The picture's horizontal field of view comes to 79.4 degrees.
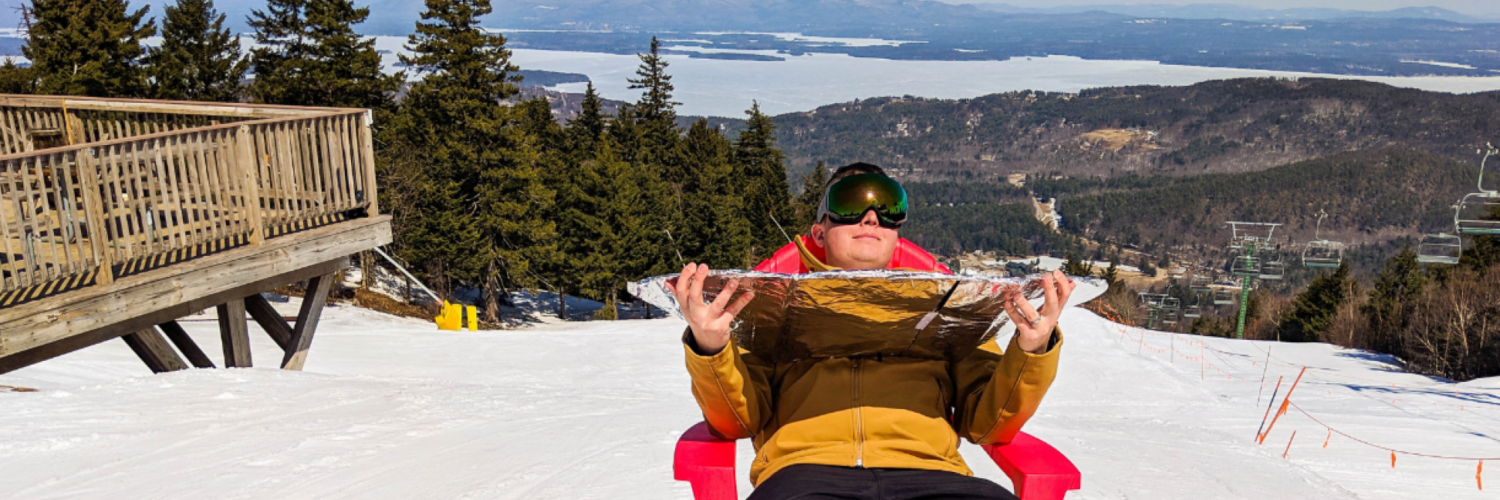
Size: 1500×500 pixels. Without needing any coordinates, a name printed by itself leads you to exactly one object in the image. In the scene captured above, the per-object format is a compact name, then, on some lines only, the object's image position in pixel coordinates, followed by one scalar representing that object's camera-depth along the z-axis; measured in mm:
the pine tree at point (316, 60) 31062
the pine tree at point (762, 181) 49500
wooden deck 4895
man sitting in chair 2611
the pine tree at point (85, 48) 26250
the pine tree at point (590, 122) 50812
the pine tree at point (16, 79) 23516
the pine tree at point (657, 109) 53441
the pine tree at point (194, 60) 29475
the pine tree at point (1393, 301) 34250
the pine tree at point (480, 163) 27375
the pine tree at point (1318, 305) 45125
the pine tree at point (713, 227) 38406
